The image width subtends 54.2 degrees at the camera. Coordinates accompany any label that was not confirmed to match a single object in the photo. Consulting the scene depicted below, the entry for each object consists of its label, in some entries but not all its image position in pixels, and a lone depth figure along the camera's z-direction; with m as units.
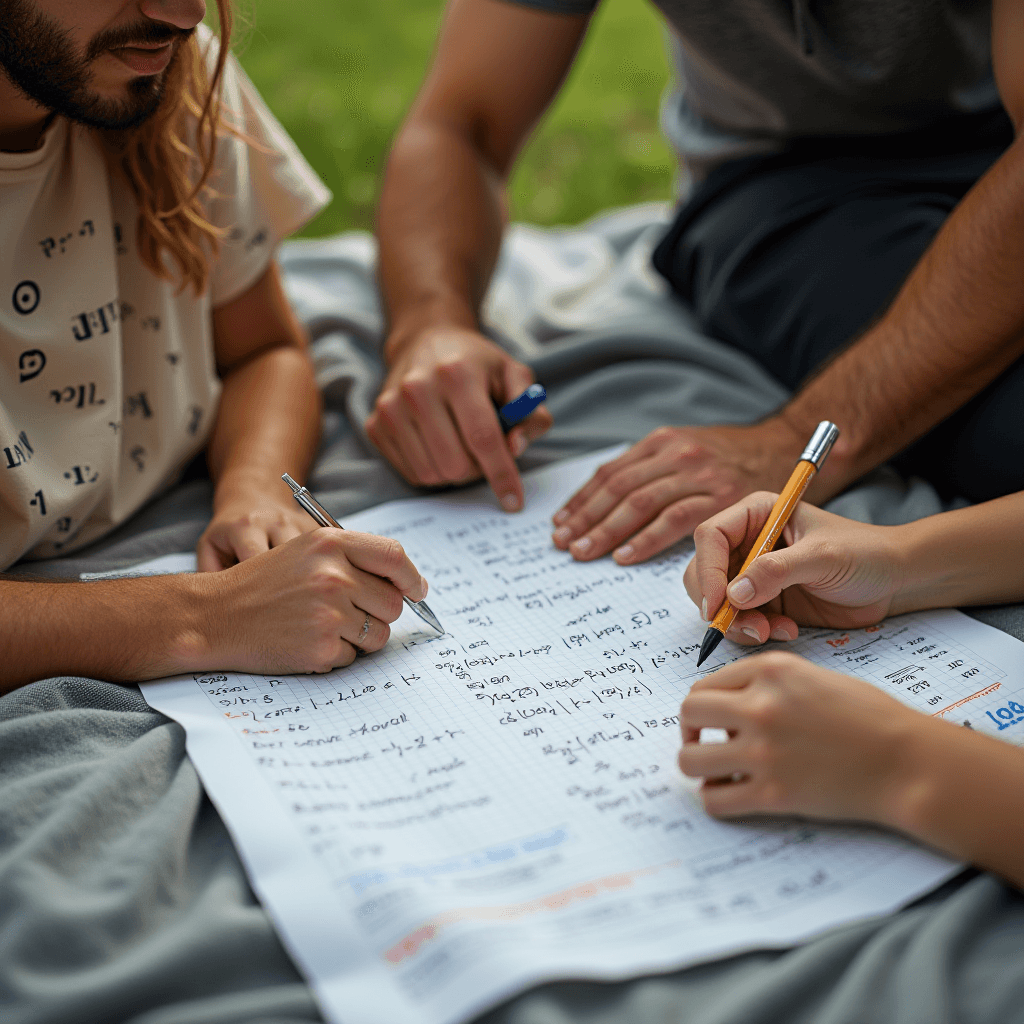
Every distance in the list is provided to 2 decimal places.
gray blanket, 0.62
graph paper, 0.64
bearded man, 0.89
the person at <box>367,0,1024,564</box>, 1.12
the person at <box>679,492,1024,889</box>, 0.69
